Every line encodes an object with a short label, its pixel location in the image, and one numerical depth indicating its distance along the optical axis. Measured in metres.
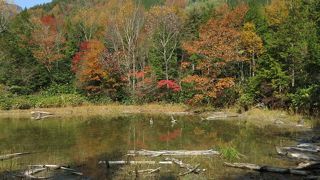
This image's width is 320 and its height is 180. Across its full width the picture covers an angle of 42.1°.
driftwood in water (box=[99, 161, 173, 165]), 18.11
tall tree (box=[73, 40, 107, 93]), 51.34
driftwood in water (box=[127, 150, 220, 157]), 19.92
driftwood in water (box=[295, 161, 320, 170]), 15.99
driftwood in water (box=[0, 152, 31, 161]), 19.91
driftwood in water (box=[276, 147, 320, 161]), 18.37
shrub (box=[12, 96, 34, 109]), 48.56
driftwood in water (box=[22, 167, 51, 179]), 15.88
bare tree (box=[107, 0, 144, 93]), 52.41
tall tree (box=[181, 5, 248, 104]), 43.25
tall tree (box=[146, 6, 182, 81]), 52.16
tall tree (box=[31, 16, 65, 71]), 58.41
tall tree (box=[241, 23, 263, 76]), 43.53
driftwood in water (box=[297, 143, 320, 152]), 20.06
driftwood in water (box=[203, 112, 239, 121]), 38.91
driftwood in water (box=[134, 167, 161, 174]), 16.48
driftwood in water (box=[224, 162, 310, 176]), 15.75
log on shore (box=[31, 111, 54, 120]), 41.56
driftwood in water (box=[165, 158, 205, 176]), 16.27
